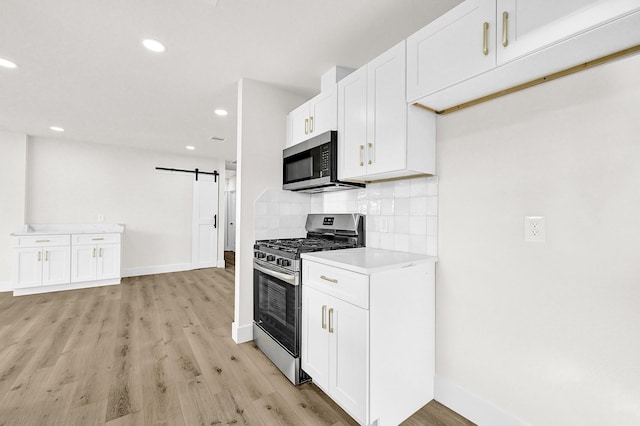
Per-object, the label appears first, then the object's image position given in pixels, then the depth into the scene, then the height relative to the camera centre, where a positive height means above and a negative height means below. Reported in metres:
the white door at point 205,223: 6.12 -0.20
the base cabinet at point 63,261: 4.18 -0.75
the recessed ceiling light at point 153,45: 2.15 +1.28
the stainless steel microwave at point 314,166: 2.27 +0.43
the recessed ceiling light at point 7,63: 2.42 +1.27
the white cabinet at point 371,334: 1.50 -0.68
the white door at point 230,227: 9.16 -0.41
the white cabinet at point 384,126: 1.76 +0.59
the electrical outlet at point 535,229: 1.42 -0.06
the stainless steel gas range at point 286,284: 2.04 -0.54
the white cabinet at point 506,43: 1.04 +0.72
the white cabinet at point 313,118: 2.33 +0.86
